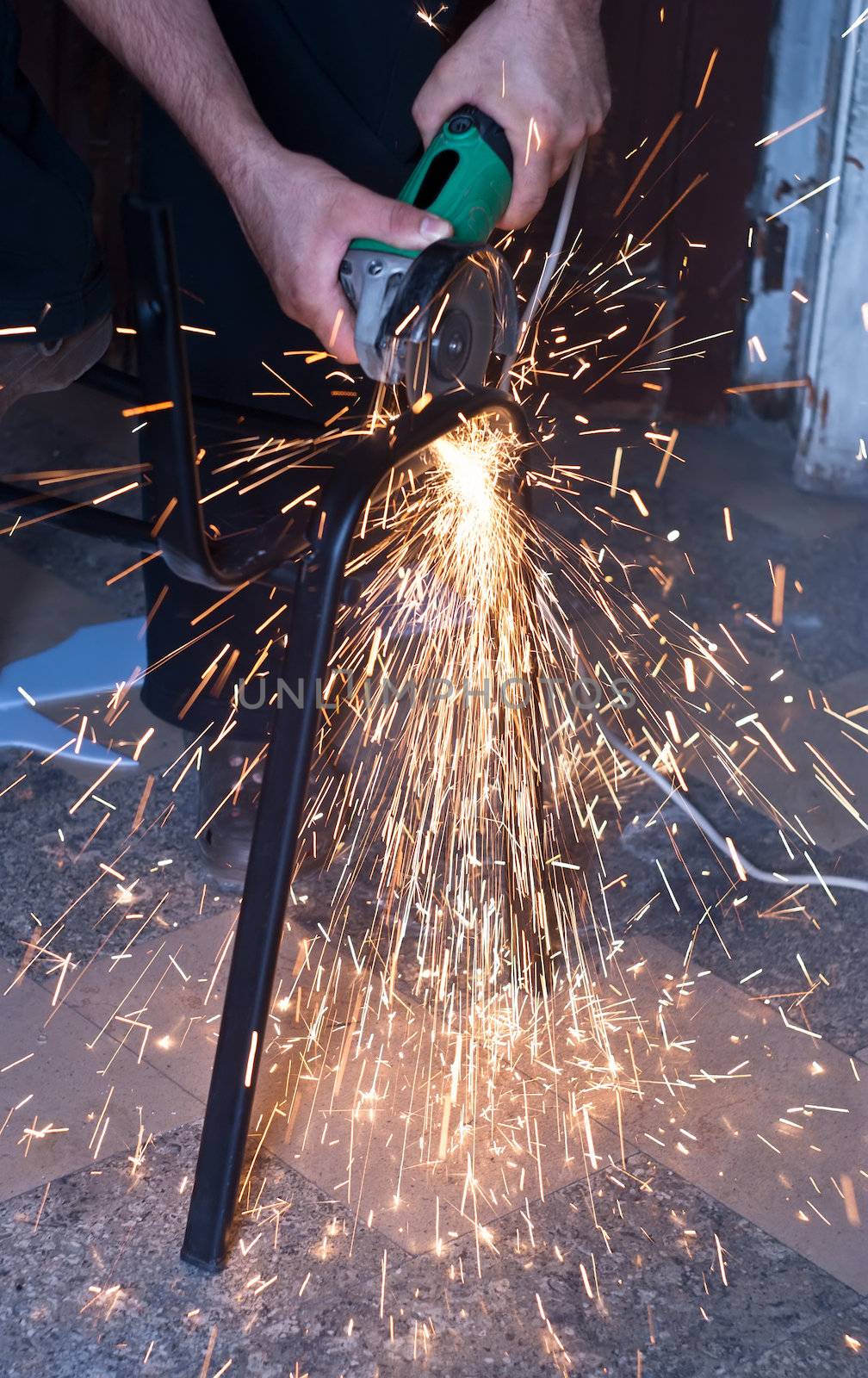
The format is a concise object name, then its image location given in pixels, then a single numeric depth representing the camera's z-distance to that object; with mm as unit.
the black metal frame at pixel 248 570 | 1100
